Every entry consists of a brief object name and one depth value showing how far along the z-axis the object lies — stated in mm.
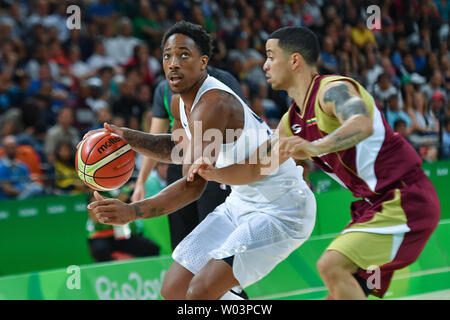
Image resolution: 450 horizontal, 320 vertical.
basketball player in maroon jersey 7254
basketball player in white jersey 8367
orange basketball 8695
